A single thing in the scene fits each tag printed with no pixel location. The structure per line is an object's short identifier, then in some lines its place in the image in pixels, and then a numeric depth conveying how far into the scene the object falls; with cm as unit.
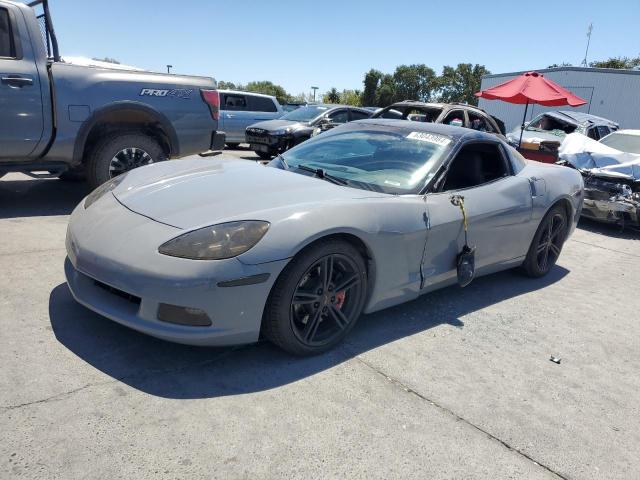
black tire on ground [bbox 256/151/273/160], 1207
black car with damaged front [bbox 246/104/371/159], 1157
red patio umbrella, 1096
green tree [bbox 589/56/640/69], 5439
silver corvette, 252
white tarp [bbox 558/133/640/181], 768
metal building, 2461
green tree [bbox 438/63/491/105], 7356
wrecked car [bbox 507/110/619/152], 1191
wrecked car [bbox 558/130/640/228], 751
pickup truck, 505
